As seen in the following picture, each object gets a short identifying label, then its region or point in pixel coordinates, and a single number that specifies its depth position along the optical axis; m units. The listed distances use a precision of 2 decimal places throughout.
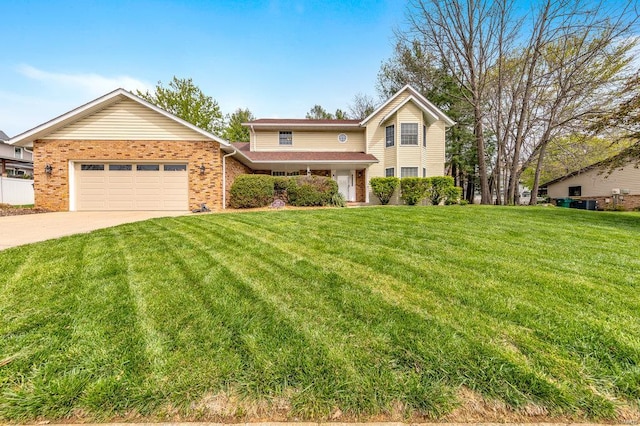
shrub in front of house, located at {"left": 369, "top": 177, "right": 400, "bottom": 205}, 15.26
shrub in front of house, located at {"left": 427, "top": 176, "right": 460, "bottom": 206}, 14.28
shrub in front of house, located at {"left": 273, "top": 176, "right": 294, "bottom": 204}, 12.95
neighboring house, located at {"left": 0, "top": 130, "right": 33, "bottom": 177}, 25.93
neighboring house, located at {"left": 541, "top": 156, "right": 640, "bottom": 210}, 20.03
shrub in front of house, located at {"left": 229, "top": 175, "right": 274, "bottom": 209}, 12.21
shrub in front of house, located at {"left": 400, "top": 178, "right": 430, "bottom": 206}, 14.41
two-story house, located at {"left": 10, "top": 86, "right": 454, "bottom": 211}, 11.67
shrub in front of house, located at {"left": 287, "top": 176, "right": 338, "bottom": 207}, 12.64
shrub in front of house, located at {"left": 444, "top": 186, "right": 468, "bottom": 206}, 14.29
